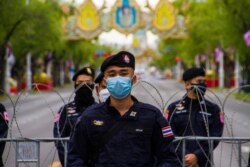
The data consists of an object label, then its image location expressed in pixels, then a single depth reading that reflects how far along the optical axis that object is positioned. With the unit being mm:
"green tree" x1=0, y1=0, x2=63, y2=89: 56199
